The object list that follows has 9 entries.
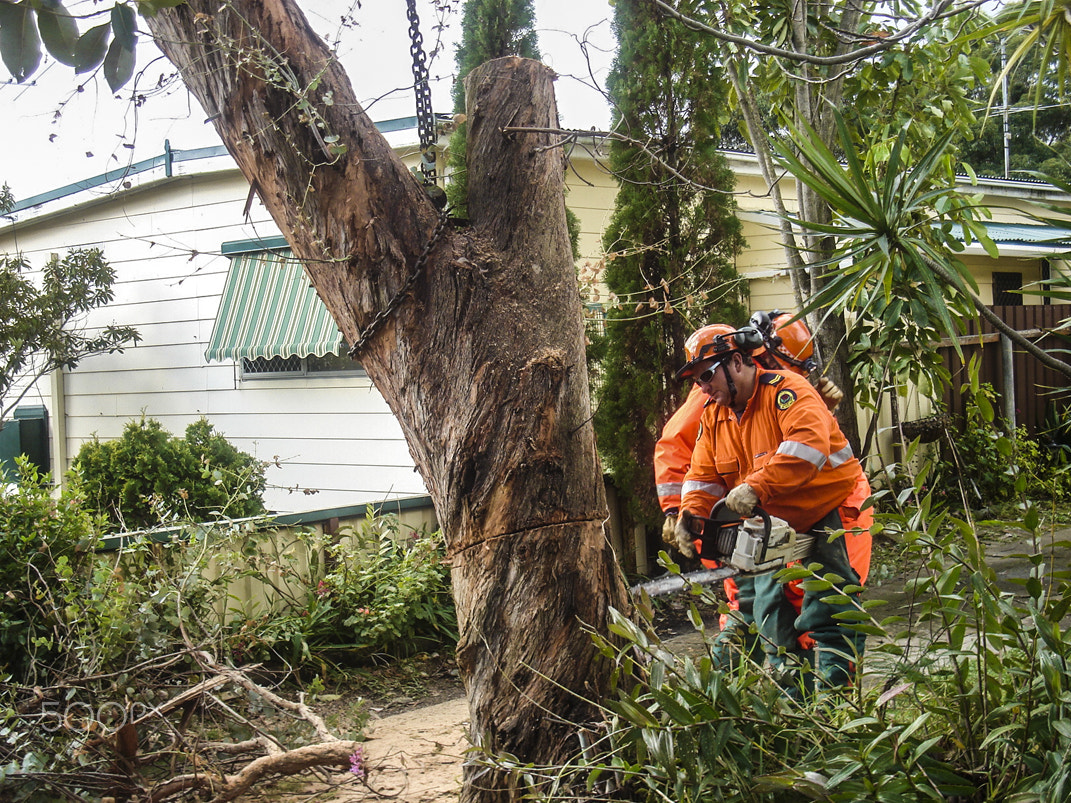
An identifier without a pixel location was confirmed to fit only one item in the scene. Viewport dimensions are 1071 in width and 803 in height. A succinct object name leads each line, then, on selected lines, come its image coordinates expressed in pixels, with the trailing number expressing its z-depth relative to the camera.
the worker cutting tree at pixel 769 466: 4.15
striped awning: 8.52
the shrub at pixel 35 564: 4.30
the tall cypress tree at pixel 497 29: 8.05
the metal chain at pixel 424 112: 3.19
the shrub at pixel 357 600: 5.70
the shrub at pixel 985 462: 9.84
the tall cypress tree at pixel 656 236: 7.66
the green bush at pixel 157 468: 8.38
